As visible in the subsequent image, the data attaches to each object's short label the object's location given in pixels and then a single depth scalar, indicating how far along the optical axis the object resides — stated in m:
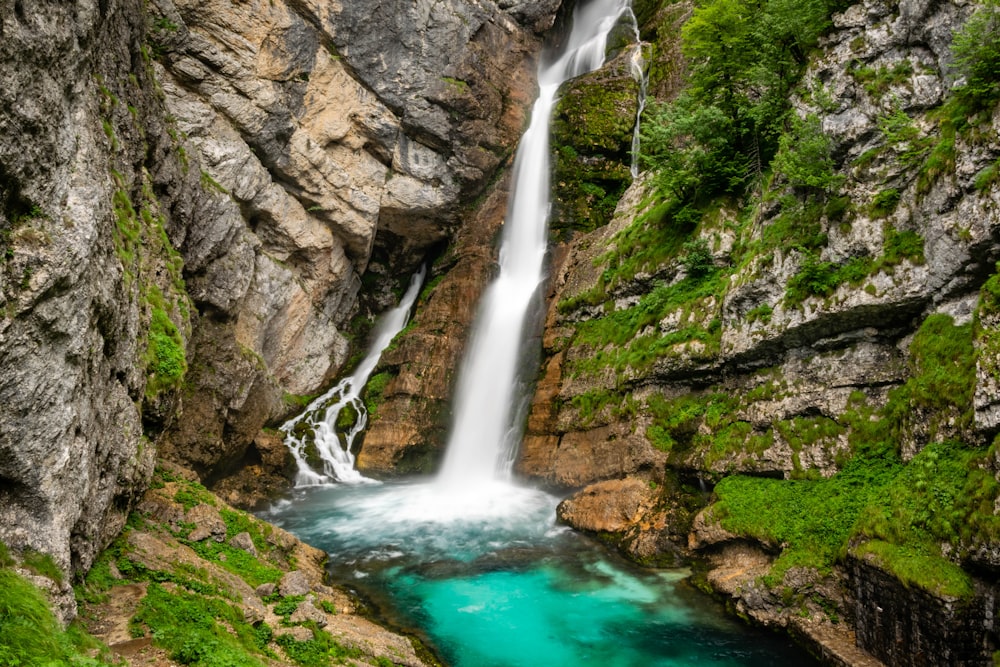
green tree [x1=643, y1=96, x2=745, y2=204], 16.05
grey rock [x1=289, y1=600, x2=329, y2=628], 8.44
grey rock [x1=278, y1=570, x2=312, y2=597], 9.55
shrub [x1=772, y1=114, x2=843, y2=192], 12.49
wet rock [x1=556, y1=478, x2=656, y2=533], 14.07
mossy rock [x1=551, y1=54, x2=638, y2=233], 25.38
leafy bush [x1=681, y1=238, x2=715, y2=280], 16.09
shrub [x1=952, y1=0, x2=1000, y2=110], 9.36
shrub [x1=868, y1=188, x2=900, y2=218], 11.41
